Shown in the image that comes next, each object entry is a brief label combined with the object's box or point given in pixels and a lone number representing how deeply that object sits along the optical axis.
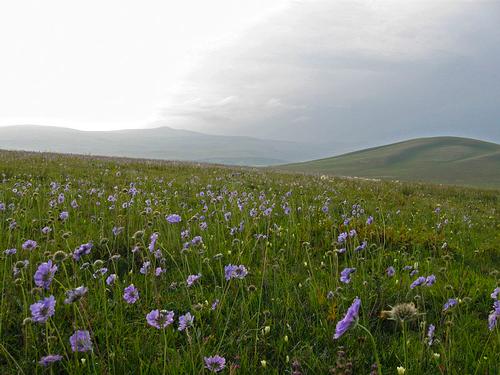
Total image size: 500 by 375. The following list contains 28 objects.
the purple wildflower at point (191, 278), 2.83
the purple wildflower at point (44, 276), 2.15
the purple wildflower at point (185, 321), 2.22
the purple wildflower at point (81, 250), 2.58
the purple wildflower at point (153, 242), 3.04
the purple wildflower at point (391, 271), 3.48
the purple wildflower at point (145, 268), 3.10
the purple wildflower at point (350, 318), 1.50
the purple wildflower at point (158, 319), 2.01
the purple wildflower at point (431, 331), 2.12
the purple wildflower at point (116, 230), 4.07
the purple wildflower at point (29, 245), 2.96
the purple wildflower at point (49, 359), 1.86
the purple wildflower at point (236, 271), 2.86
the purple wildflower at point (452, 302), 2.52
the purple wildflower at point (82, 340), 1.87
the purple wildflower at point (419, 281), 2.65
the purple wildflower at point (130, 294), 2.56
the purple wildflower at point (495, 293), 2.16
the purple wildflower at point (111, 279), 3.09
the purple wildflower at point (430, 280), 2.74
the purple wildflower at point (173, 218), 3.73
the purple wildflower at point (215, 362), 2.01
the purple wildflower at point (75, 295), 1.74
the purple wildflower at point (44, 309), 1.83
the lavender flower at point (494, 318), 2.01
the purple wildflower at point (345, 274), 2.86
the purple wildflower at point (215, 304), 2.81
